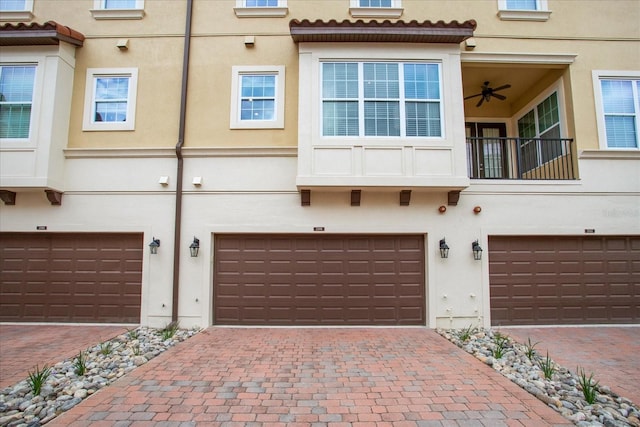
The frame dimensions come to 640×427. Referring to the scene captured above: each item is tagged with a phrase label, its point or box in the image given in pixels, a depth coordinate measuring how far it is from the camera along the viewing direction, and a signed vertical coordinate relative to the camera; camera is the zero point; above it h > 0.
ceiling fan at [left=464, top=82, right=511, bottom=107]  8.56 +4.15
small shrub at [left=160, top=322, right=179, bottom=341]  6.34 -1.57
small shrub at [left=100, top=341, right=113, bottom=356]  5.39 -1.63
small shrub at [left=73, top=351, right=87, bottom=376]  4.61 -1.64
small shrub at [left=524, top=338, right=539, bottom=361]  5.31 -1.64
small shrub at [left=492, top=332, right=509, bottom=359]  5.28 -1.60
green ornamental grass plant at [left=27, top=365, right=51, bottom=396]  4.02 -1.65
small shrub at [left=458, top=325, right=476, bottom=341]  6.28 -1.61
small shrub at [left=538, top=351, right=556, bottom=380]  4.53 -1.65
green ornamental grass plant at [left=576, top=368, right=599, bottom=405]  3.85 -1.67
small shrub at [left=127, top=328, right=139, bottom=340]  6.25 -1.59
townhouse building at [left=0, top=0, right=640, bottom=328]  7.08 +1.31
